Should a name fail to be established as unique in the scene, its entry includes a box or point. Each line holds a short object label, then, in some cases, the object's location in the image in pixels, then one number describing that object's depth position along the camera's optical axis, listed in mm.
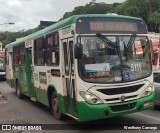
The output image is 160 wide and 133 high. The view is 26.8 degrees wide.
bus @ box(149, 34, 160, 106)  11117
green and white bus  8172
